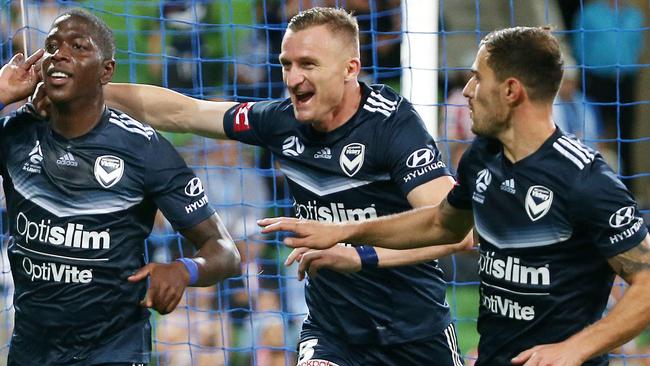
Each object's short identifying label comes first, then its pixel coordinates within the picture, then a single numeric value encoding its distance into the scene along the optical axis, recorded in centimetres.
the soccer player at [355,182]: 1005
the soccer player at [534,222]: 805
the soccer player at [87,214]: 937
